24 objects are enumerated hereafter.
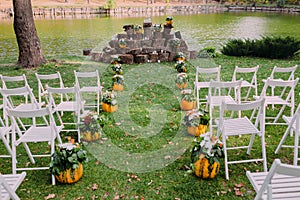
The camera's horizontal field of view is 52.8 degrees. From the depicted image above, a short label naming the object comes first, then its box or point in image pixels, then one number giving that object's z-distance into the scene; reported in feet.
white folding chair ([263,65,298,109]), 29.58
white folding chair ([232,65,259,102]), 19.90
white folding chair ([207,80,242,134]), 16.25
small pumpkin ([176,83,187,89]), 26.84
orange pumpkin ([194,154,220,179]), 12.80
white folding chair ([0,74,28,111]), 29.20
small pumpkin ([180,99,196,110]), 21.49
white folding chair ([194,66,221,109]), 21.34
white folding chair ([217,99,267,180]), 12.54
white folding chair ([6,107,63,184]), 12.46
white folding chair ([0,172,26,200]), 9.16
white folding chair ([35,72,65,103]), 29.54
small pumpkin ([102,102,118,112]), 21.29
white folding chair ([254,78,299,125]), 16.16
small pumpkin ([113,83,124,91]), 27.23
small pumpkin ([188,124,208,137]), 16.86
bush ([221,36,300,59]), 40.63
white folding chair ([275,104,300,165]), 12.47
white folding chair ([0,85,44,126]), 15.88
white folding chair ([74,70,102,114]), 20.91
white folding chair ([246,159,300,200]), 7.51
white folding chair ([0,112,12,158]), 14.56
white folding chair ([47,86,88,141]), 15.99
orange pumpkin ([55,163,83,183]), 12.77
